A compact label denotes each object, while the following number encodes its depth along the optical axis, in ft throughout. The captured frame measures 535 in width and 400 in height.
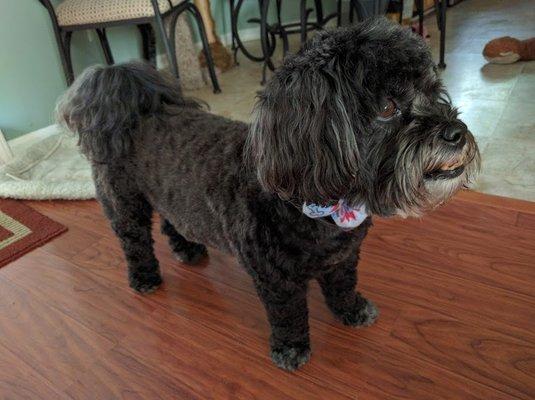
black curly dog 2.06
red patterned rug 5.05
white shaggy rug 5.86
